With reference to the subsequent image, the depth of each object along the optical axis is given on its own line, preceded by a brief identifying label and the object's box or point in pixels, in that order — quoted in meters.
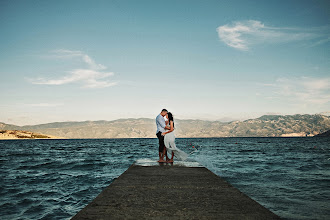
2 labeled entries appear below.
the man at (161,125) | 10.95
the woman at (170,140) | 11.16
